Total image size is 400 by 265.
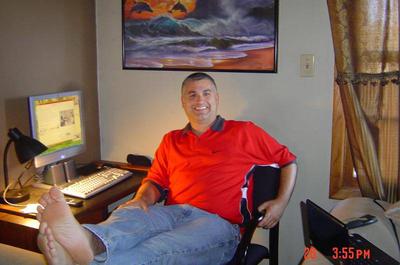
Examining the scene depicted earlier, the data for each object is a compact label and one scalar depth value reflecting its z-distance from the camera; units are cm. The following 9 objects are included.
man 164
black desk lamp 206
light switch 233
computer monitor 221
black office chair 198
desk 194
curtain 203
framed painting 242
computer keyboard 222
